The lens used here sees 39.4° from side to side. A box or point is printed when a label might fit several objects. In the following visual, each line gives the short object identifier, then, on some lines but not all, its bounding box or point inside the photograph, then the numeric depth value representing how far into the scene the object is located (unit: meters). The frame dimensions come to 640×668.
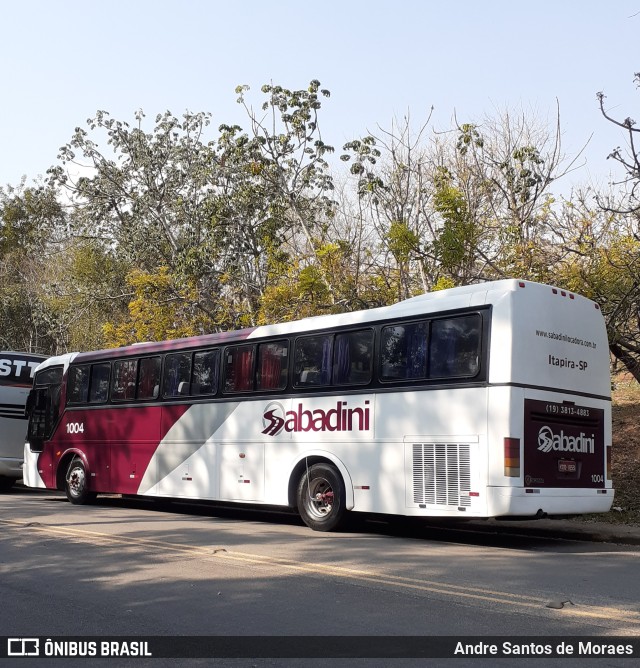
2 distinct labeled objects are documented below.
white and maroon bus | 11.09
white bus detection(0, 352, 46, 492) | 21.52
